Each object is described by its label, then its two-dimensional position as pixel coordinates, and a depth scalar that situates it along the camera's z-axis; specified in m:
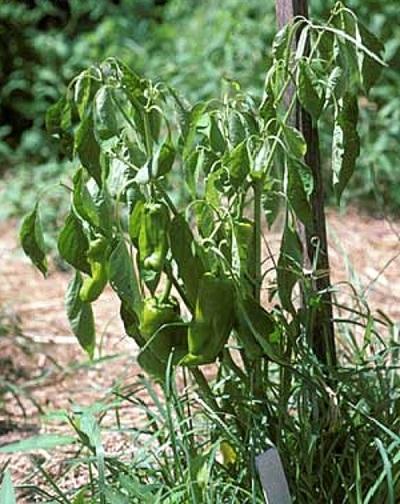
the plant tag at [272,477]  2.44
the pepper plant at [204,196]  2.43
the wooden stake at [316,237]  2.65
